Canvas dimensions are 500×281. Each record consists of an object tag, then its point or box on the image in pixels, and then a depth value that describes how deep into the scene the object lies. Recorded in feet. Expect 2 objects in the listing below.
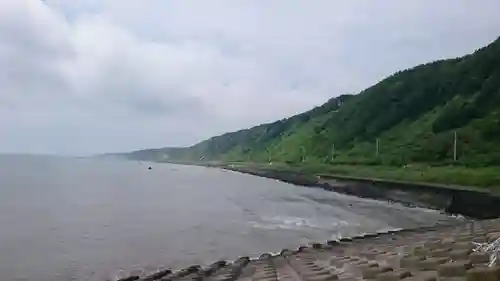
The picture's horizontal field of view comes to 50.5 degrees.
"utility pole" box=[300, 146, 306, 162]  431.76
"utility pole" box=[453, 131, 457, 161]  246.10
